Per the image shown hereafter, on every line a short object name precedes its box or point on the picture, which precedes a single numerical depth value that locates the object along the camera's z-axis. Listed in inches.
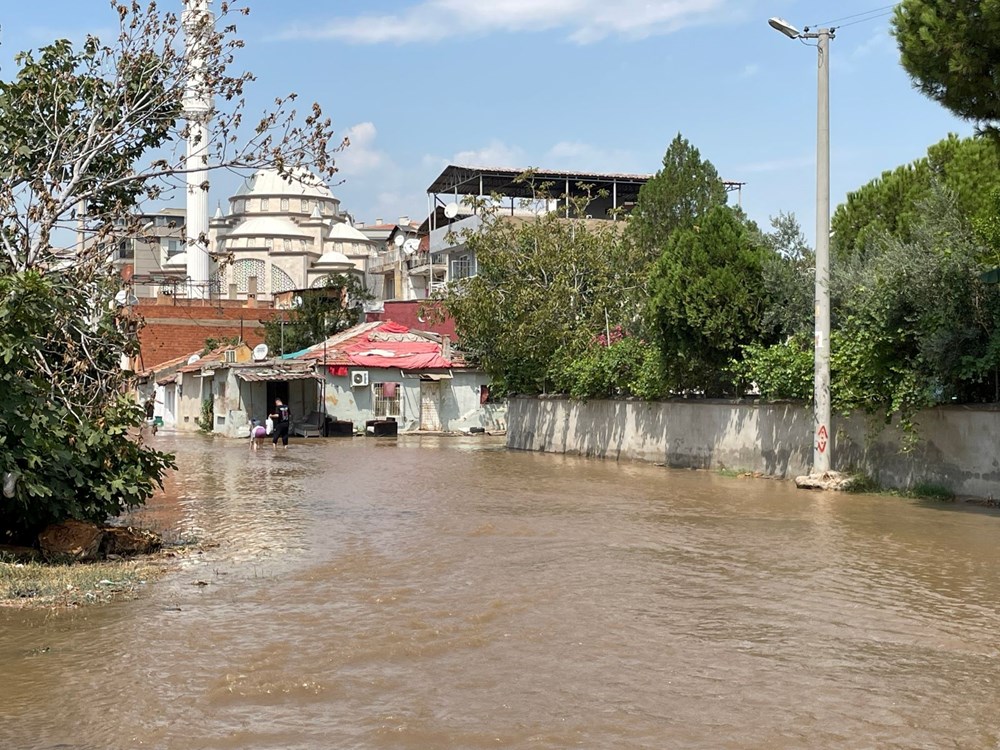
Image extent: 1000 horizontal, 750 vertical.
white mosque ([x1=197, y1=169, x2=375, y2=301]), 3211.1
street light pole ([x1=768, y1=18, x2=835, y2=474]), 739.4
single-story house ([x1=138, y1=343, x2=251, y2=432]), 1913.8
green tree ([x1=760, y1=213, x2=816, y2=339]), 853.8
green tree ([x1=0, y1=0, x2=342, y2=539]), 409.4
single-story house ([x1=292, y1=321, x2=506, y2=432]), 1721.2
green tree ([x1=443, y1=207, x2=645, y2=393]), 1254.9
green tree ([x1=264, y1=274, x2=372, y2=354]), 2218.3
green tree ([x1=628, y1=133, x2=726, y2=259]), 1642.5
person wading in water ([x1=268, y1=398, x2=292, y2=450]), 1391.5
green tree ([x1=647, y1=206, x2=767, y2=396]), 889.5
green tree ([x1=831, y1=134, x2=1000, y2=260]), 1065.5
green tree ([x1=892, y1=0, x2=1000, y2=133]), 593.3
